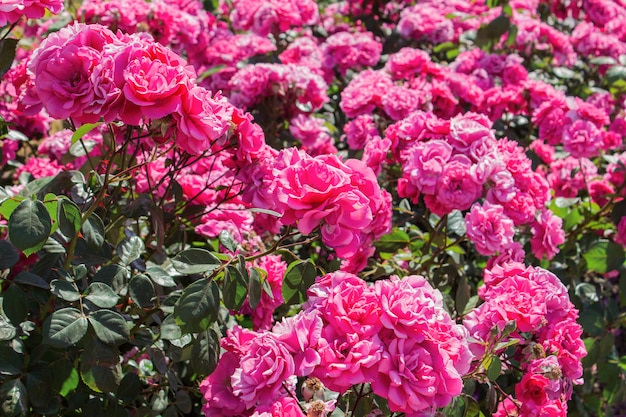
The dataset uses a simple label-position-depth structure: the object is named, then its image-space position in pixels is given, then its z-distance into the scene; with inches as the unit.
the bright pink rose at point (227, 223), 81.4
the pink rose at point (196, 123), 58.6
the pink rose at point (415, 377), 51.1
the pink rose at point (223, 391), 61.3
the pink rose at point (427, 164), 79.7
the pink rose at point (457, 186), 79.0
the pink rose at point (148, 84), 56.3
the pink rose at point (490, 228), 79.7
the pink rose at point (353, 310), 52.7
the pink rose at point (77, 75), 57.3
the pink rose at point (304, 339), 51.9
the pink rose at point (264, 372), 51.9
